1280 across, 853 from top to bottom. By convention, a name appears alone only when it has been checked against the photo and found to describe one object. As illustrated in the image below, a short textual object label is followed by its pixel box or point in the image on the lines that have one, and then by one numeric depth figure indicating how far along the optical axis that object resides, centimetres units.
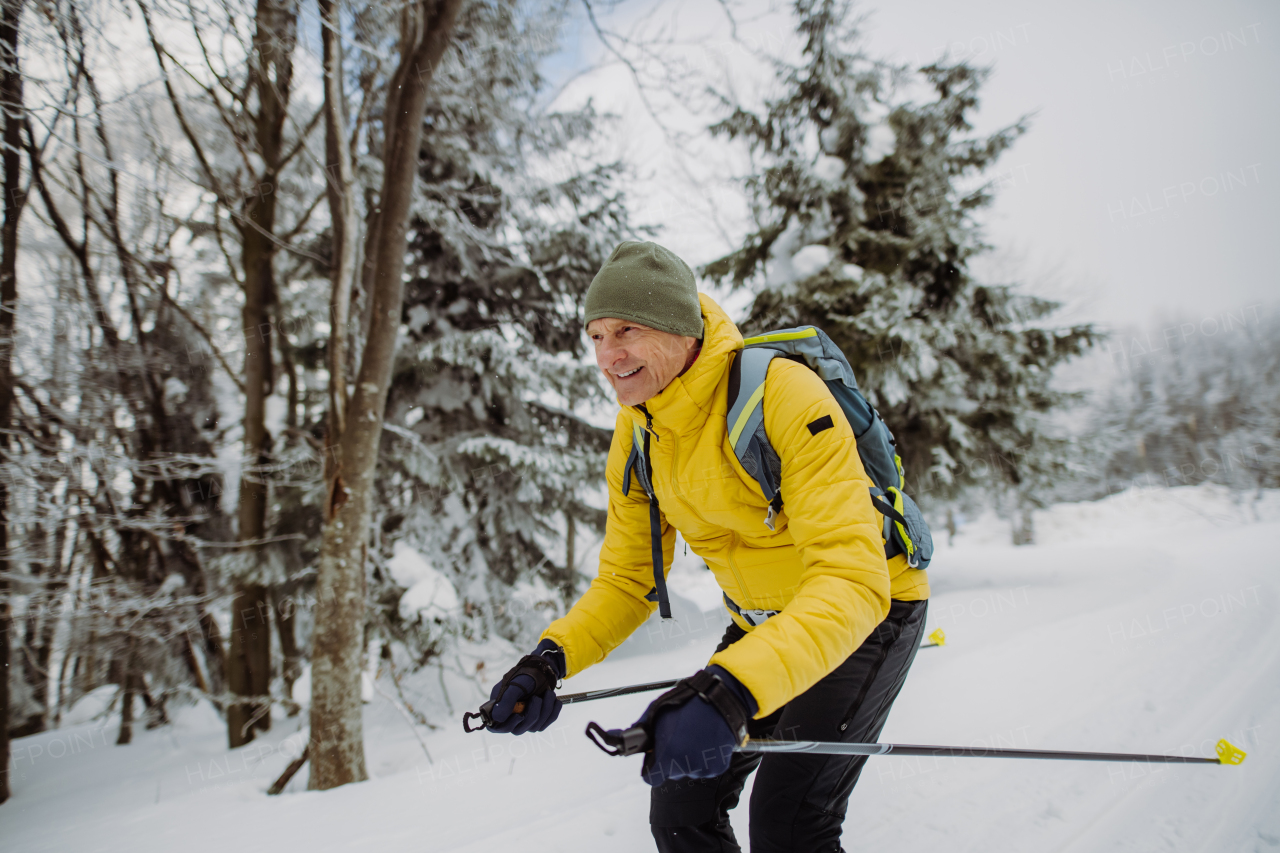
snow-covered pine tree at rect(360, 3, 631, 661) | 655
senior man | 131
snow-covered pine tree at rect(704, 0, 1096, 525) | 663
